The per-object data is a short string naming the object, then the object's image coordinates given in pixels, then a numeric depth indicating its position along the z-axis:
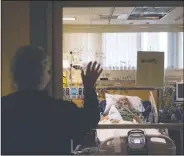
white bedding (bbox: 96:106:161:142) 1.55
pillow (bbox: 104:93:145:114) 2.30
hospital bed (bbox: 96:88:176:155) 1.75
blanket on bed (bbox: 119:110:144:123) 2.03
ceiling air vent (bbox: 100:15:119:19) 2.25
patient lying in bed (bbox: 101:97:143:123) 2.22
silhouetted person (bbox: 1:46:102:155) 1.39
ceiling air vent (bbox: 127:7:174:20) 2.01
